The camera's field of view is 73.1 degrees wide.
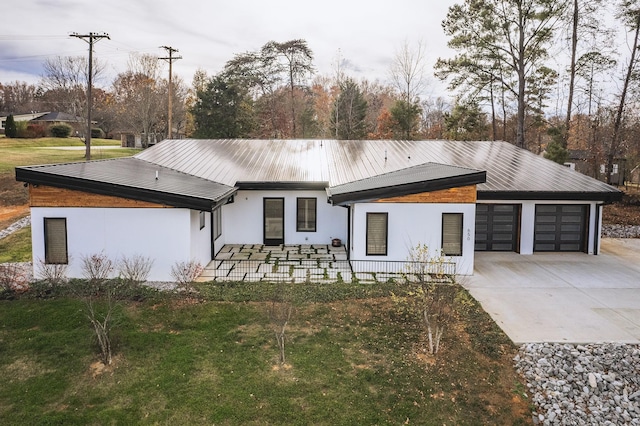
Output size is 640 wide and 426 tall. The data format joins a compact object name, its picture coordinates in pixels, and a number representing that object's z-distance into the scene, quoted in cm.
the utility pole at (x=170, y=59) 3000
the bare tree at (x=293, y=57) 3822
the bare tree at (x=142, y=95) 3625
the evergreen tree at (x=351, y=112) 3584
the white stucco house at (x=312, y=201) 1159
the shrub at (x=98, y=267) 1103
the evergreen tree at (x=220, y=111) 3428
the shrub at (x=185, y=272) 1104
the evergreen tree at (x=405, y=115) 3319
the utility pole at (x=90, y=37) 2373
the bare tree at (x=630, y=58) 2450
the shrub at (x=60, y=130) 4612
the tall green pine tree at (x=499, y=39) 2470
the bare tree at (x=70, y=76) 3588
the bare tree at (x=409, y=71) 3341
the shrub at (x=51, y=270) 1141
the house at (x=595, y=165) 2856
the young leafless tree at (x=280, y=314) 785
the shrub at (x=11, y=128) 4141
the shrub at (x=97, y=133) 4868
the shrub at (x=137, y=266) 1141
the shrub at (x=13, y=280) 1057
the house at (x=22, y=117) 5412
